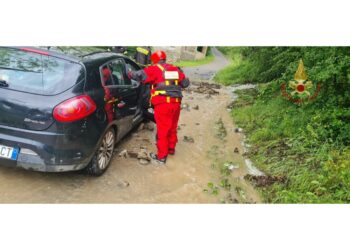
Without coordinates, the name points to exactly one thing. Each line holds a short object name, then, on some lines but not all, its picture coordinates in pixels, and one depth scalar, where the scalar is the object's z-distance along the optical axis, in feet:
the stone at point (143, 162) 17.94
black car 13.05
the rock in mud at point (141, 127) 22.54
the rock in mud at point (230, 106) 32.15
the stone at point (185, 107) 30.58
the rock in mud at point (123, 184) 15.58
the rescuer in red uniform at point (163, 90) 17.75
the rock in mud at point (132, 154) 18.39
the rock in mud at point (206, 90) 38.88
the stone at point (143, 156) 18.16
